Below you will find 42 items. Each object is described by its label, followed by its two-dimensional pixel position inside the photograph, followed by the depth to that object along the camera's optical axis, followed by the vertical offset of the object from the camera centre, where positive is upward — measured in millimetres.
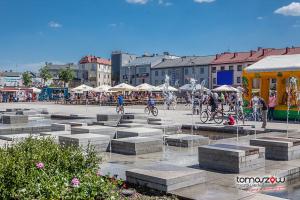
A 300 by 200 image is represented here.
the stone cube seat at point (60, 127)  15859 -1051
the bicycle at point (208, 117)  21502 -827
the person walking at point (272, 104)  23409 -78
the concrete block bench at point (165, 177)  6410 -1284
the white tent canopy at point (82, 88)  52956 +1851
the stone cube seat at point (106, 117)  20547 -816
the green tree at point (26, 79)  113250 +6510
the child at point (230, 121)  18156 -870
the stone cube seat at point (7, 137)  13717 -1285
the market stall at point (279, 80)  22438 +1373
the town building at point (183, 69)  87250 +7704
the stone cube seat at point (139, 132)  12492 -1000
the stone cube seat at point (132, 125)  15484 -937
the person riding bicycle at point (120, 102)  29284 -16
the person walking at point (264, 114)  17609 -514
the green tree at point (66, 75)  103538 +7048
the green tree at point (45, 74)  112812 +7921
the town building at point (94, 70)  131000 +10772
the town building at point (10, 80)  121875 +6792
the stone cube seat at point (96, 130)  13034 -964
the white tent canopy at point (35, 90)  70888 +1969
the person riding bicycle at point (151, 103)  27484 -73
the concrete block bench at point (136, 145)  10633 -1224
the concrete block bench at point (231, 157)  8125 -1189
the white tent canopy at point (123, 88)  48088 +1723
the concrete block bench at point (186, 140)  12252 -1227
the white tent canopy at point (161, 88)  49994 +1826
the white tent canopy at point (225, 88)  44788 +1677
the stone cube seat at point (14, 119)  19562 -910
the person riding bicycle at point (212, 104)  21728 -95
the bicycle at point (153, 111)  27625 -640
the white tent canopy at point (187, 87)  50009 +1969
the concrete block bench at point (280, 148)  9688 -1138
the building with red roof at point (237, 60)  77188 +8857
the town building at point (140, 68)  100438 +9020
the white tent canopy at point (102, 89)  51775 +1707
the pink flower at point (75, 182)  4795 -996
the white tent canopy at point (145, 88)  50781 +1848
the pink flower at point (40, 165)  5412 -889
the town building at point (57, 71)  126950 +10499
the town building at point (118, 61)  114688 +12099
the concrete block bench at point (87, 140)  10742 -1086
